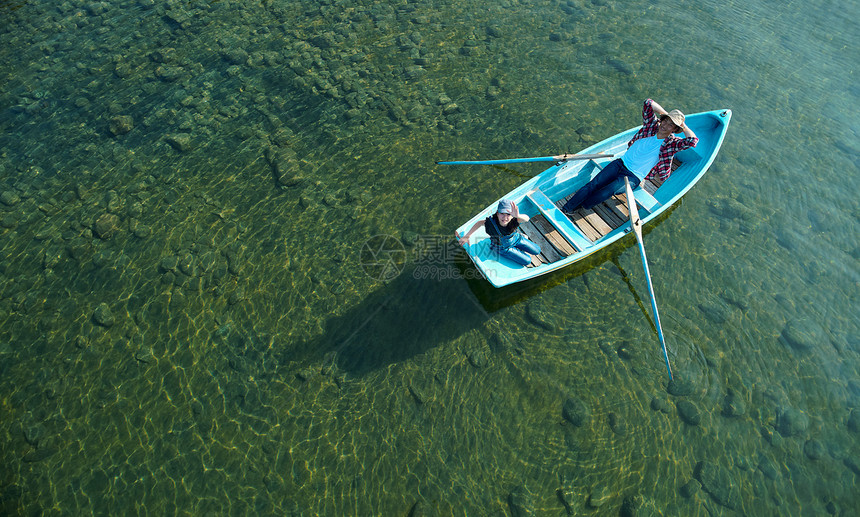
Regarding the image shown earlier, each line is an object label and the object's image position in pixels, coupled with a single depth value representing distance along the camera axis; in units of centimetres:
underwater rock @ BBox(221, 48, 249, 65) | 1684
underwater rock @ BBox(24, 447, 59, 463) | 996
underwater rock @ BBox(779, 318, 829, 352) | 1168
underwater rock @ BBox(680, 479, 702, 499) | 994
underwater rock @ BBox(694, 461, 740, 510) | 993
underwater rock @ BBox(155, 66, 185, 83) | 1642
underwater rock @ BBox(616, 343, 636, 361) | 1141
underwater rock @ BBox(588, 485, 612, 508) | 971
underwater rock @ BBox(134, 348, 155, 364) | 1116
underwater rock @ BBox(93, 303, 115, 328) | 1161
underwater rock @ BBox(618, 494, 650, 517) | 962
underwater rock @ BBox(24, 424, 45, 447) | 1016
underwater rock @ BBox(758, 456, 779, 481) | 1020
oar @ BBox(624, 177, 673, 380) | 1077
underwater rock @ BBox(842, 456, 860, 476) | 1028
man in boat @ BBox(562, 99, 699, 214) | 1026
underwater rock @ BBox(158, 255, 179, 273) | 1245
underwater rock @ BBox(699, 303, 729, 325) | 1198
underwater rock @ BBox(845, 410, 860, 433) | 1072
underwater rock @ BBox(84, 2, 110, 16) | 1867
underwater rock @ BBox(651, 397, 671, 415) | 1079
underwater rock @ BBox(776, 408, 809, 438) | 1064
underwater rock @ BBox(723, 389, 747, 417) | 1080
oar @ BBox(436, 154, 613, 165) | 1157
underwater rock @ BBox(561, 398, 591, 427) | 1054
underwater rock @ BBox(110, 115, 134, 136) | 1502
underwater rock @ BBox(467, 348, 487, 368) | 1117
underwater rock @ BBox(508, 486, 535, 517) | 957
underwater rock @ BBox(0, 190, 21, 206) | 1356
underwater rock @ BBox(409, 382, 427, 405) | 1071
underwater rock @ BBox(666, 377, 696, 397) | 1098
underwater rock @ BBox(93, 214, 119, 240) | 1298
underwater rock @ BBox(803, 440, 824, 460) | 1040
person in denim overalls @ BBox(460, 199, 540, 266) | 948
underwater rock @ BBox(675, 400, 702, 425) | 1064
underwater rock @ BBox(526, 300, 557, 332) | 1171
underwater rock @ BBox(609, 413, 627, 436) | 1052
